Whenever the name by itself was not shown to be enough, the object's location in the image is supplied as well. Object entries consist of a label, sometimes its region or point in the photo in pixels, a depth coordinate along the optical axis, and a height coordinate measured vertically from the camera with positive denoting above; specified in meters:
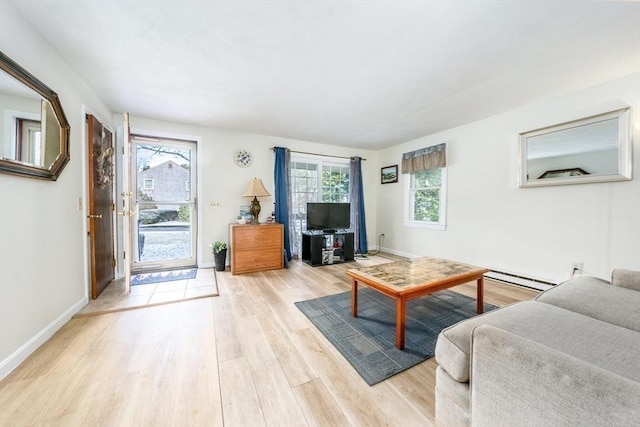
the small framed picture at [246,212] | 3.99 -0.06
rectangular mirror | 2.28 +0.63
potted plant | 3.64 -0.73
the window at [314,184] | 4.55 +0.51
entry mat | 3.09 -0.96
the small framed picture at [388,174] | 4.86 +0.75
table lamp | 3.78 +0.26
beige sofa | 0.59 -0.55
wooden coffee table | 1.71 -0.60
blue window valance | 3.87 +0.90
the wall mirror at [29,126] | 1.45 +0.60
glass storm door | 3.55 +0.08
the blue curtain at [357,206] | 4.95 +0.05
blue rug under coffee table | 1.57 -1.02
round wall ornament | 3.98 +0.89
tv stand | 4.04 -0.70
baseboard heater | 2.78 -0.92
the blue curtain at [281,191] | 4.17 +0.32
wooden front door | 2.48 +0.05
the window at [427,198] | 3.98 +0.19
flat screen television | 4.29 -0.14
